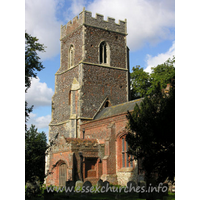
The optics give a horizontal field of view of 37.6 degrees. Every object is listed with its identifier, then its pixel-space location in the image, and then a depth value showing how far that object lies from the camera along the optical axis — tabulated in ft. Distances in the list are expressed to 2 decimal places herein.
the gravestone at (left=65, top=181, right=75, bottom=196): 54.13
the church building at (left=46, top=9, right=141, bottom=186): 75.10
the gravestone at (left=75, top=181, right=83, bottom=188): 63.58
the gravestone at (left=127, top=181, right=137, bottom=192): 58.34
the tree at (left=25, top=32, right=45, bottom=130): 55.93
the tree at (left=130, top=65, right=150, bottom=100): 121.19
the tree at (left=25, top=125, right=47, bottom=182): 43.52
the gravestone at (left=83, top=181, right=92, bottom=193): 56.93
